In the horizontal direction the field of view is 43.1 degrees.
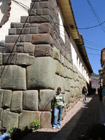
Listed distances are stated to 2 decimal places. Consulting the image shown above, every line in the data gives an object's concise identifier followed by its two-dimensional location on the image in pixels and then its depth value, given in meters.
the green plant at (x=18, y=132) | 3.59
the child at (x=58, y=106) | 3.95
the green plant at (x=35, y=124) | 3.89
